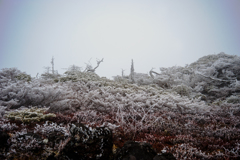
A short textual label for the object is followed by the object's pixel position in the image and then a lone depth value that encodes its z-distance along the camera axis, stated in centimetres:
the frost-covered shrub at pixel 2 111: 325
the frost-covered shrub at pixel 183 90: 909
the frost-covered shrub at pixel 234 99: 694
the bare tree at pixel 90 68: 1492
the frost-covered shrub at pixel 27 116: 297
